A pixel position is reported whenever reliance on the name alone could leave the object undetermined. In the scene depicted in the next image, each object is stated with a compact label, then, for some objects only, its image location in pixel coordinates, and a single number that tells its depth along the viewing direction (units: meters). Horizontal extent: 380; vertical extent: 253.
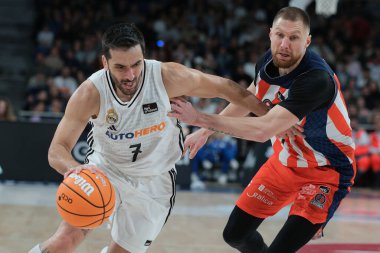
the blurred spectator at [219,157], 11.44
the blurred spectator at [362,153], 11.90
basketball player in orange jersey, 4.39
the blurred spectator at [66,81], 12.76
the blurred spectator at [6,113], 10.84
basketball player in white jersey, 4.16
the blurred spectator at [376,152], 11.92
